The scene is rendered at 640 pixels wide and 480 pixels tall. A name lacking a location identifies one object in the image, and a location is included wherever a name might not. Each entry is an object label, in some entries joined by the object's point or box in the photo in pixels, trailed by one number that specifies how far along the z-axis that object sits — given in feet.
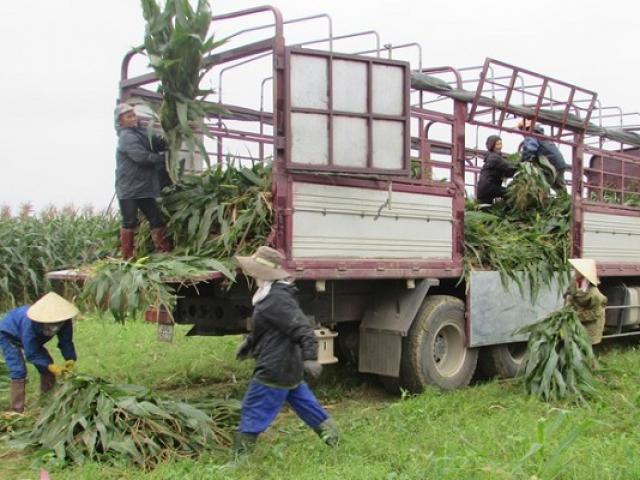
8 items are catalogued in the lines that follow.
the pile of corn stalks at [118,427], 16.57
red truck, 20.26
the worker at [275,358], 16.93
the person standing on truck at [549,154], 31.12
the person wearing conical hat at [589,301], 25.52
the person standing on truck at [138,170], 21.33
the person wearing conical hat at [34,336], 20.10
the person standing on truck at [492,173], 31.34
